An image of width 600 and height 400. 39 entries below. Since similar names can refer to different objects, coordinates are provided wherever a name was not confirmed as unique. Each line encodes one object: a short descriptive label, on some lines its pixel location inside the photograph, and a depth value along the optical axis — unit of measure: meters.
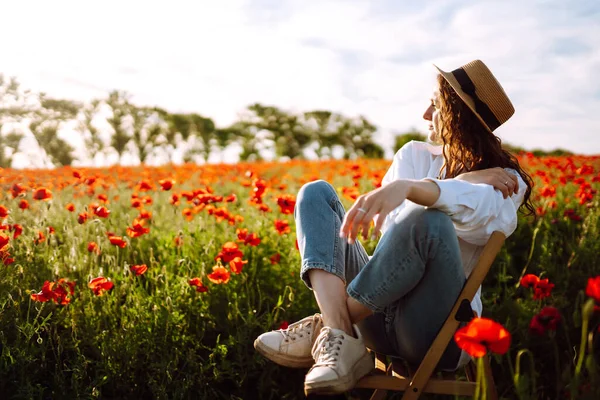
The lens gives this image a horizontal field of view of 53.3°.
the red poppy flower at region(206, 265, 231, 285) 2.71
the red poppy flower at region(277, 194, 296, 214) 3.18
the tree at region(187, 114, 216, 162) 28.42
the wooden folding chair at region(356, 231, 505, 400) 1.81
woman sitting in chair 1.79
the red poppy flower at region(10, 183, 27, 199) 3.11
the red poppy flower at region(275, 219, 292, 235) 3.18
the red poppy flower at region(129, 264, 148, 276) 2.70
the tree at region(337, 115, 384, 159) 29.61
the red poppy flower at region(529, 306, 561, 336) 1.75
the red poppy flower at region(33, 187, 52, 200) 3.11
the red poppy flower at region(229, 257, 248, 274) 2.73
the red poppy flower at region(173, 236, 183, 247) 3.35
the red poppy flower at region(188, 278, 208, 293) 2.72
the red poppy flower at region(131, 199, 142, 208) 3.50
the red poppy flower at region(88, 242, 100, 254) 3.02
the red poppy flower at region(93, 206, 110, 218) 3.13
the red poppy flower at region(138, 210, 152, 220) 3.44
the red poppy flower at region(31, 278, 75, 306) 2.44
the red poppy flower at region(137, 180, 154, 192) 3.90
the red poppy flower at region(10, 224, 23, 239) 2.99
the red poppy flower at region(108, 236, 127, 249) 2.90
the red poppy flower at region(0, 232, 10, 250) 2.54
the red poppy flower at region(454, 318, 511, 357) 1.40
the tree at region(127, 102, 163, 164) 26.30
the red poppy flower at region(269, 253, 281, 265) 3.15
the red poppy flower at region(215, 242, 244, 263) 2.75
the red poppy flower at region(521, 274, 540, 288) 2.31
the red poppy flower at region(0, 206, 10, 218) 2.85
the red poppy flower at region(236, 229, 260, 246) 3.05
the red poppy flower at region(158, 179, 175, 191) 3.56
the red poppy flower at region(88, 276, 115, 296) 2.50
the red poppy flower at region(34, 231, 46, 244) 3.03
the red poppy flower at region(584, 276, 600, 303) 1.34
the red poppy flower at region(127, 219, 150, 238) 3.03
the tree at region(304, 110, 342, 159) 30.47
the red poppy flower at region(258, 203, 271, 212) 3.41
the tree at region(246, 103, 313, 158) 29.89
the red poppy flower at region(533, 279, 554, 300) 2.39
